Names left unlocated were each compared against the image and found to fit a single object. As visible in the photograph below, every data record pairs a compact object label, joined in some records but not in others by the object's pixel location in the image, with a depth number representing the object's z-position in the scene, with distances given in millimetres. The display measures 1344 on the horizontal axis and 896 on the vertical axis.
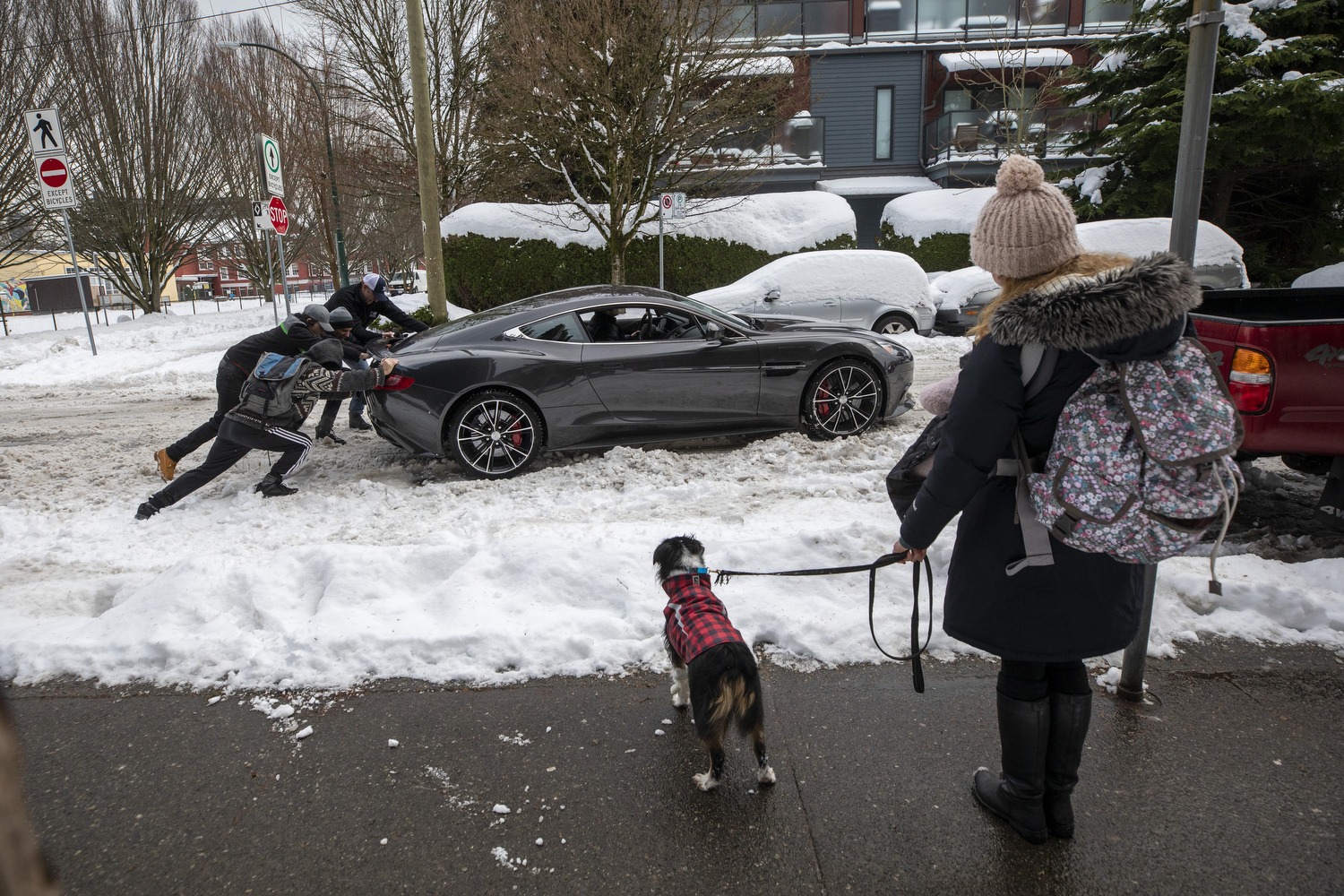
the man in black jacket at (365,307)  8289
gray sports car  6188
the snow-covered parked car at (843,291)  13773
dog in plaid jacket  2508
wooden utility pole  11008
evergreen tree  16016
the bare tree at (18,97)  18344
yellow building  47062
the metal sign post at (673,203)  14016
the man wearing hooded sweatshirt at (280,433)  5729
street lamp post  18931
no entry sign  13656
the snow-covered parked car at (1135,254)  14398
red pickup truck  4176
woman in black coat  1936
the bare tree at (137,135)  21031
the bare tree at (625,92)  14914
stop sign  13977
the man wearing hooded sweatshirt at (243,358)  6426
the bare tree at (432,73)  22594
